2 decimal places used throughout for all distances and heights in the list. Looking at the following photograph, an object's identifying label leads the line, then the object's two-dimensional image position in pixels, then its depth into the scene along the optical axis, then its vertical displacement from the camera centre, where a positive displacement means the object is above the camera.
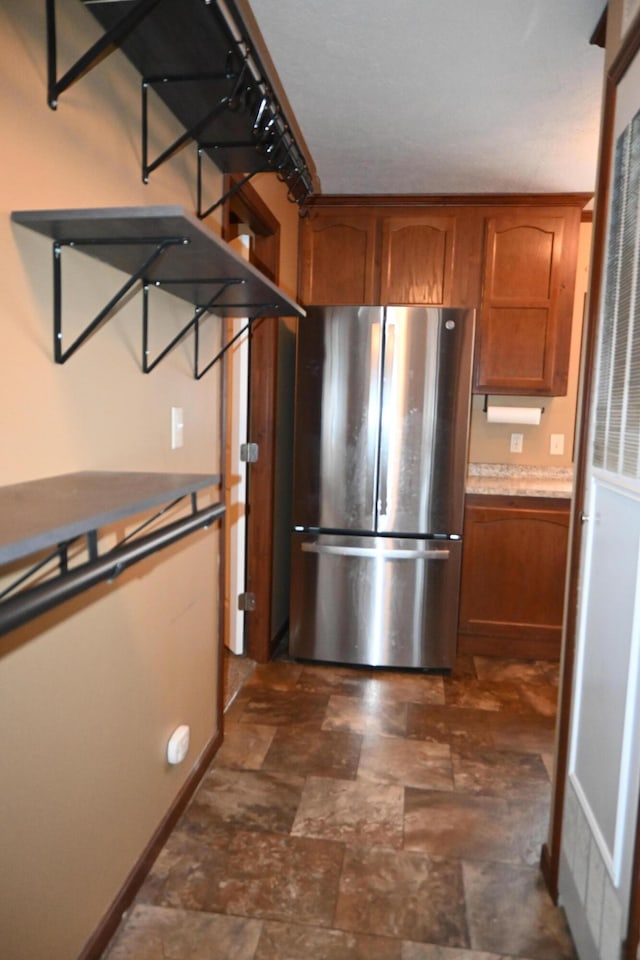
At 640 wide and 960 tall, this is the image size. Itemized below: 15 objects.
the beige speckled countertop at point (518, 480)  3.03 -0.31
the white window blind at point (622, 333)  1.21 +0.20
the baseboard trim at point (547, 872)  1.61 -1.21
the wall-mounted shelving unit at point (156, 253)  0.92 +0.30
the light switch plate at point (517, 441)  3.53 -0.10
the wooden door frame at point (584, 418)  1.42 +0.02
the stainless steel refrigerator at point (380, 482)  2.79 -0.29
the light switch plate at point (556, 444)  3.51 -0.11
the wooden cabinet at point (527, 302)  3.12 +0.63
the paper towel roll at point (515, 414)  3.30 +0.05
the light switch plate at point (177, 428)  1.69 -0.04
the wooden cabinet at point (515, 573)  3.03 -0.75
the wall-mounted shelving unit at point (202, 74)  1.06 +0.73
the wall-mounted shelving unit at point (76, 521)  0.67 -0.13
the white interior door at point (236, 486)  2.81 -0.34
